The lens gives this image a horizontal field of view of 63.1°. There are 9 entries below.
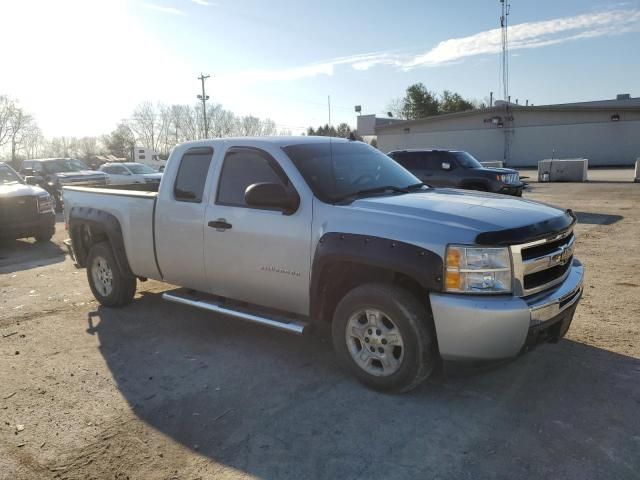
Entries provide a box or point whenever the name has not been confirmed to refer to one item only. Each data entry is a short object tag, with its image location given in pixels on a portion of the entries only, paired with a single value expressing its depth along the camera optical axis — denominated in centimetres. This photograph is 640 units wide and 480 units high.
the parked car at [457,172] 1357
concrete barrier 2681
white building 3981
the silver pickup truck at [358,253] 339
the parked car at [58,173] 1788
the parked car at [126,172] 2061
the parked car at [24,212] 1066
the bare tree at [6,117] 8574
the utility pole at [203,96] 6281
